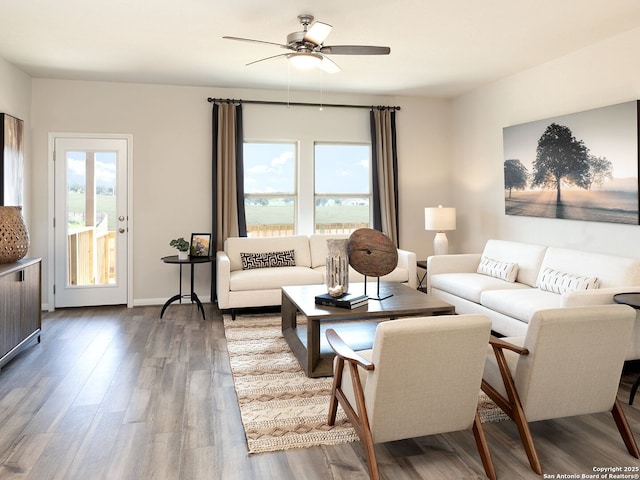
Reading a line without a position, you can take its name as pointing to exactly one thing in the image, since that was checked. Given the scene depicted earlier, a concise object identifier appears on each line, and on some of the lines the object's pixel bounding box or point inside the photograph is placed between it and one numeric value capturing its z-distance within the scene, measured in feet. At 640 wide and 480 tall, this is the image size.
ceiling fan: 11.52
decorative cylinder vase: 12.42
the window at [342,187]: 20.99
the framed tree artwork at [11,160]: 14.90
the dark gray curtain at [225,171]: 19.17
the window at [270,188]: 20.18
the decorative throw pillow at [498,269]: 15.65
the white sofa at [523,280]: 11.92
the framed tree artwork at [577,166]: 13.08
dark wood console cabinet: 11.34
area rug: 8.29
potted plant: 17.22
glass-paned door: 18.22
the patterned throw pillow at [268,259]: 18.24
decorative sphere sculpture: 12.04
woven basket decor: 12.27
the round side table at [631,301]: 9.80
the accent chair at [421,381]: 6.66
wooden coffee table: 11.25
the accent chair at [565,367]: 7.22
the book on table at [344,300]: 11.60
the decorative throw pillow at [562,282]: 12.59
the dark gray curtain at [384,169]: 20.84
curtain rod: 19.21
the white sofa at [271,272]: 16.76
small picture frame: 18.41
